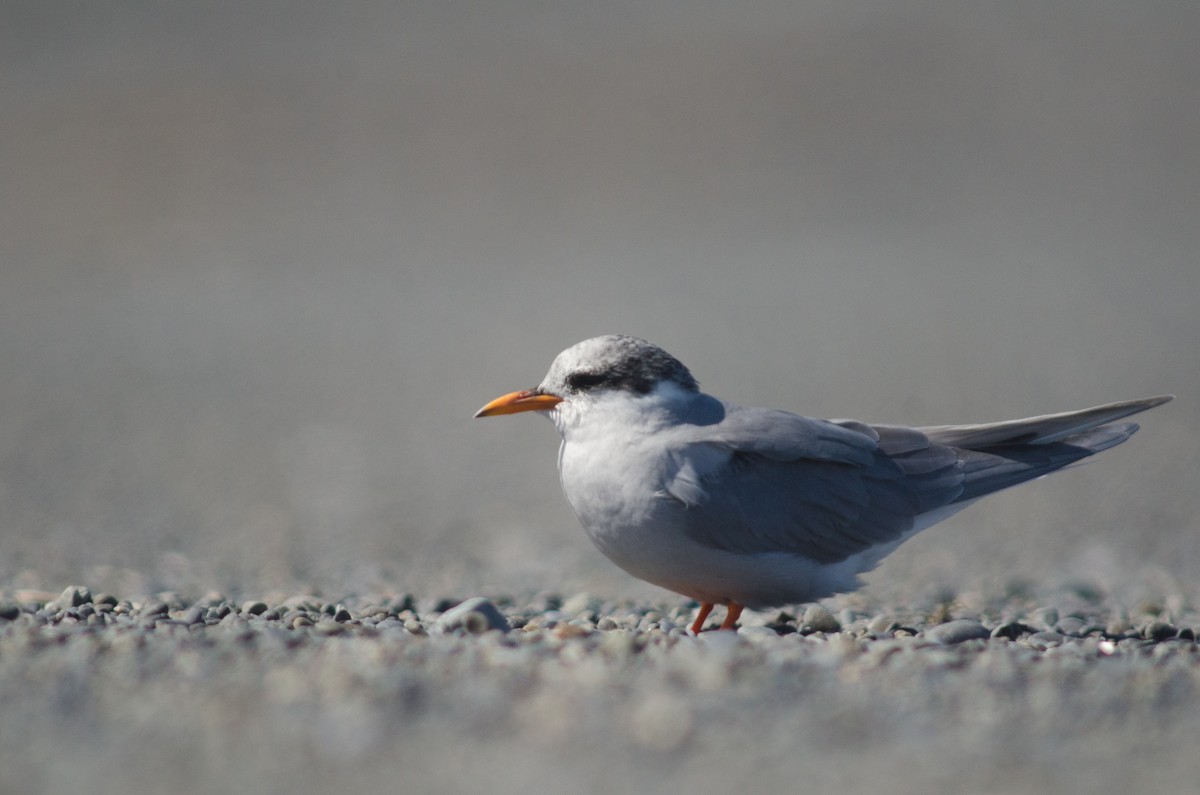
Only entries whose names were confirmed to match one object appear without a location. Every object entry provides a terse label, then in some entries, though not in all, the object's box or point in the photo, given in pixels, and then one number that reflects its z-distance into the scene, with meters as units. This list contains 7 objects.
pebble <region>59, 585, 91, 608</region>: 9.94
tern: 9.29
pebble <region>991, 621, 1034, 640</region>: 9.60
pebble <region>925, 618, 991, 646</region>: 9.03
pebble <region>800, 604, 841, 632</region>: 10.03
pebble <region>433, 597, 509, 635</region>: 8.84
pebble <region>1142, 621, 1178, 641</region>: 9.69
